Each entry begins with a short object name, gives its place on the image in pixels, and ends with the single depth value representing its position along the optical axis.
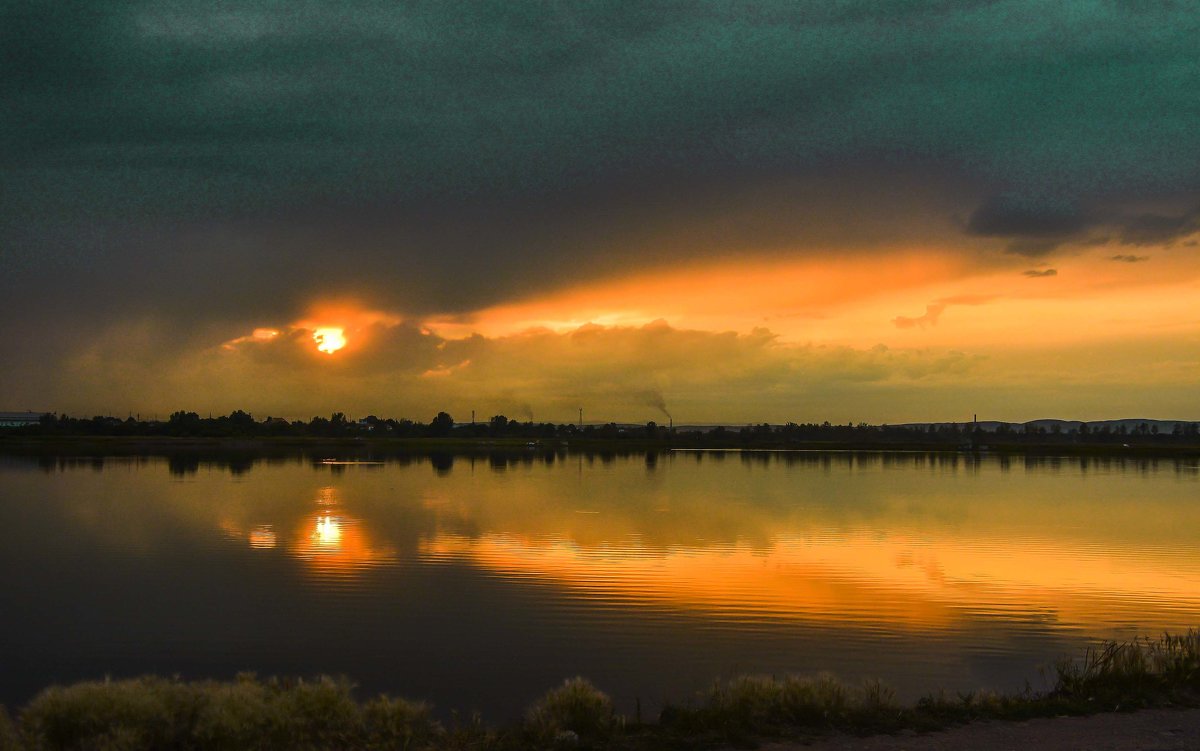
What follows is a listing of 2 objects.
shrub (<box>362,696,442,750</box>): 8.95
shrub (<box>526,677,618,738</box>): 9.35
